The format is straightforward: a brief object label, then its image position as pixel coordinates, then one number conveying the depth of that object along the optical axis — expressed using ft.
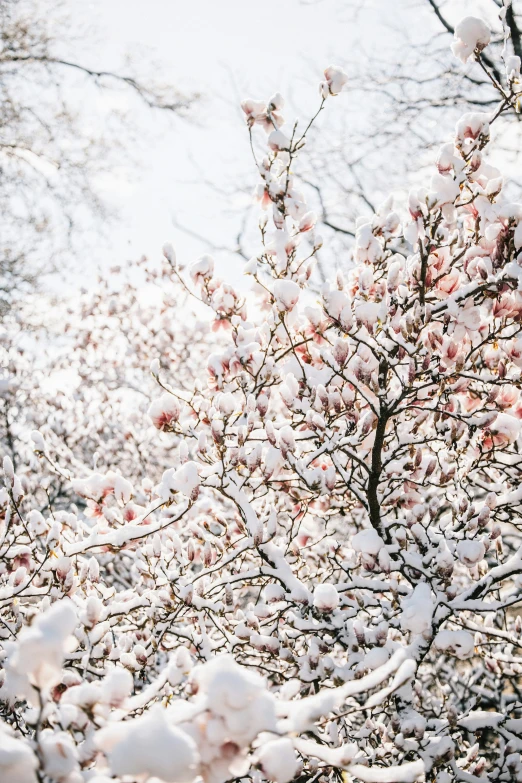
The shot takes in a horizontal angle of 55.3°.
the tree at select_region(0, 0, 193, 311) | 20.26
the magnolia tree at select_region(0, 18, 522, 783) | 5.84
